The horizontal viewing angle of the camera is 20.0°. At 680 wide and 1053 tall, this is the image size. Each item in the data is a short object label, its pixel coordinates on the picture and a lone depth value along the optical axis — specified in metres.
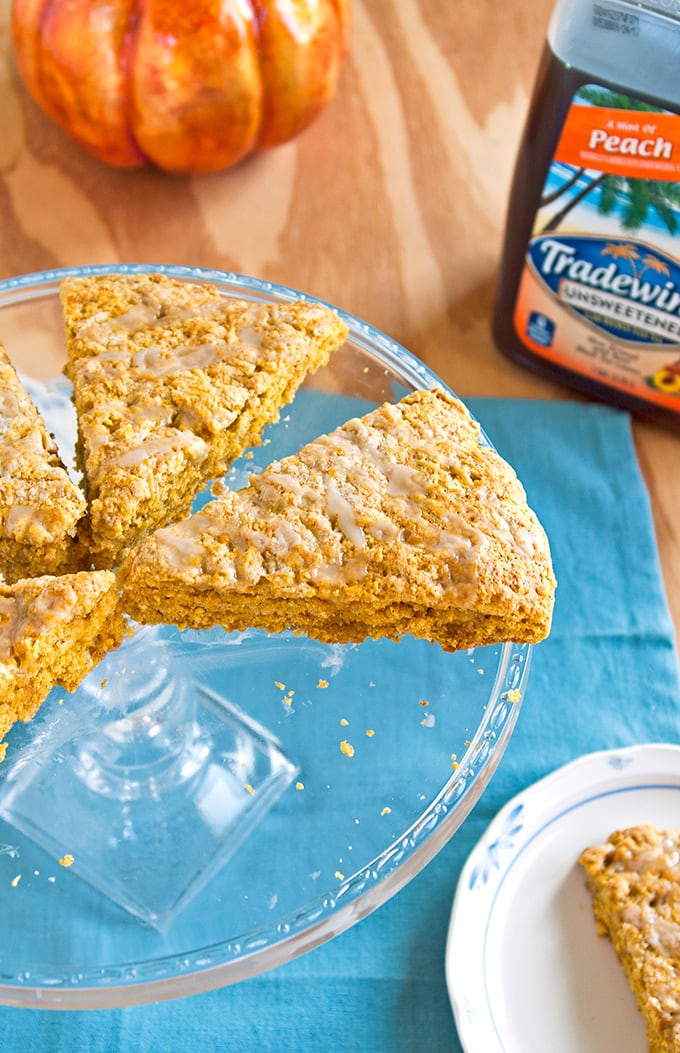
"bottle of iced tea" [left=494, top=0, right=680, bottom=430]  0.61
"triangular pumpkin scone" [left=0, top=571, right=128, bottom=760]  0.52
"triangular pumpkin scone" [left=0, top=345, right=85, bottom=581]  0.54
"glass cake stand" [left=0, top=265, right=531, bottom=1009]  0.51
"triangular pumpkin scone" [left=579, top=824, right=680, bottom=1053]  0.56
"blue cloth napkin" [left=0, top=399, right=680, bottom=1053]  0.57
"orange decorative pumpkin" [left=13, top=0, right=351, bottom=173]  0.69
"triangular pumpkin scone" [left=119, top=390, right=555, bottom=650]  0.53
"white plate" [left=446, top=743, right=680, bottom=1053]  0.57
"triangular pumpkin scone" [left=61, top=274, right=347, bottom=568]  0.55
